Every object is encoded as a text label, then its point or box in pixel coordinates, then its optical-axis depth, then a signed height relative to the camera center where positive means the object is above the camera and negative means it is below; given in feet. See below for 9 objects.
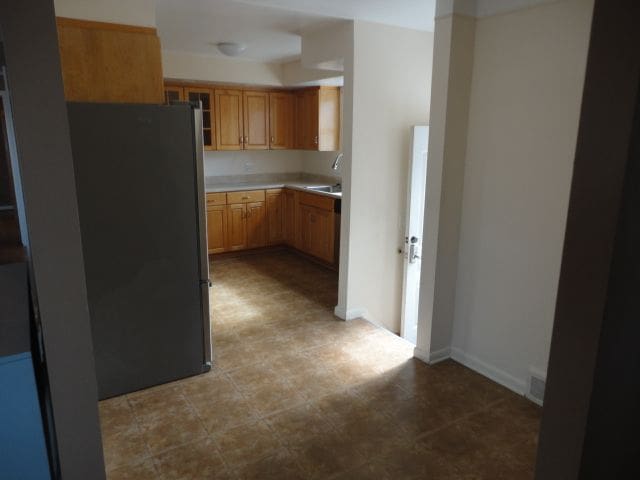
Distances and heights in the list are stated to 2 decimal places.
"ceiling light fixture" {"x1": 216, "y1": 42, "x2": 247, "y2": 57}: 14.71 +2.91
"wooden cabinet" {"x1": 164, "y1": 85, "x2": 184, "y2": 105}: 17.68 +1.81
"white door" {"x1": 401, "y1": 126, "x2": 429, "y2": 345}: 12.10 -2.30
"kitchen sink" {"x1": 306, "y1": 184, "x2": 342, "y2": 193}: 19.57 -1.92
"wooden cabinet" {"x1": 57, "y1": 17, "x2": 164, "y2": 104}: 8.82 +1.48
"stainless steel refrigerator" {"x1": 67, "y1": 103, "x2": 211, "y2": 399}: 8.34 -1.84
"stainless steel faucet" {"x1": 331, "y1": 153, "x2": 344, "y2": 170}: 19.71 -0.87
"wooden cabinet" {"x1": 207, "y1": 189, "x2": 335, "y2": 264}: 17.94 -3.21
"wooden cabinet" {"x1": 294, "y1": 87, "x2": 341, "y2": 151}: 18.72 +0.99
